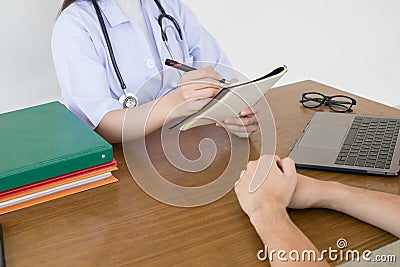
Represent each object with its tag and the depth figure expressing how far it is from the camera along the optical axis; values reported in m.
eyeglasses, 1.38
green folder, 0.95
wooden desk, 0.81
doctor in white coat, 1.22
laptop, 1.05
